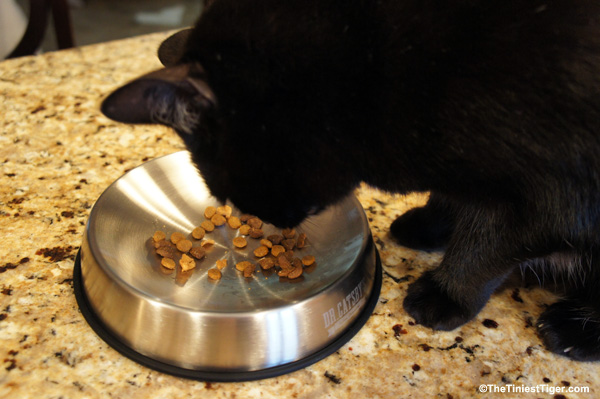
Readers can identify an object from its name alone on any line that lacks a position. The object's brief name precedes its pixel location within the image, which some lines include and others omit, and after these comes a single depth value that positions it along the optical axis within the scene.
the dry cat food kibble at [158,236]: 0.33
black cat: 0.25
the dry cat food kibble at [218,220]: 0.35
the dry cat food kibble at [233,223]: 0.35
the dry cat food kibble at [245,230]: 0.35
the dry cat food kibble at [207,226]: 0.35
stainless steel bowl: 0.27
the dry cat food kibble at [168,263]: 0.31
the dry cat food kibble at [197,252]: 0.32
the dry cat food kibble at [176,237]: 0.33
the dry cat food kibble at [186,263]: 0.31
